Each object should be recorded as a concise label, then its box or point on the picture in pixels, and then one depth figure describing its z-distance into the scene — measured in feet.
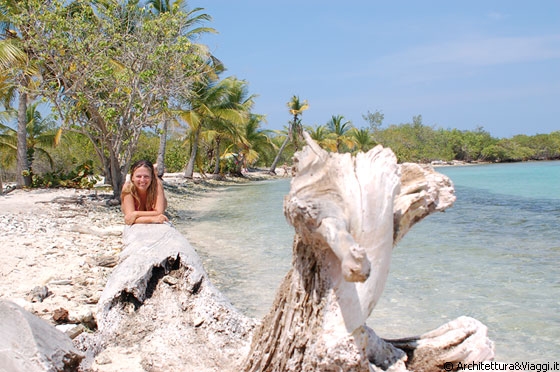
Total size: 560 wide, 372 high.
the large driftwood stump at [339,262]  7.90
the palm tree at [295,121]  156.76
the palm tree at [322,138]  162.20
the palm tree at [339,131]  171.12
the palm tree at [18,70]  45.14
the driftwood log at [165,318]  11.14
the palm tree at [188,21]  76.59
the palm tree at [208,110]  90.58
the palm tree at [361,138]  177.58
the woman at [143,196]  15.69
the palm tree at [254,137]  134.66
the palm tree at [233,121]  103.14
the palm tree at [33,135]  70.08
